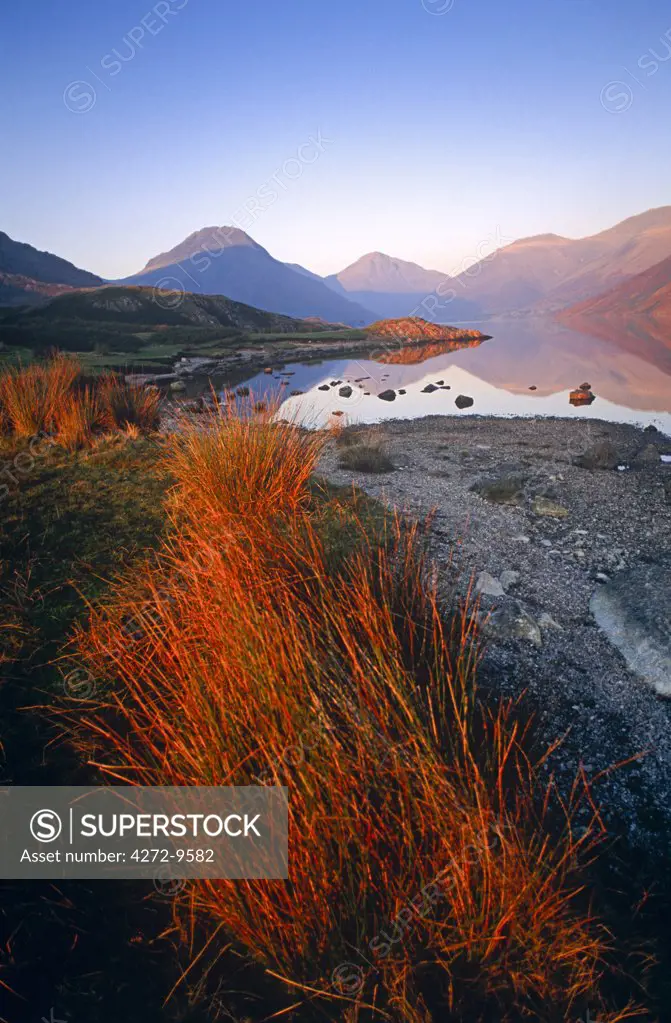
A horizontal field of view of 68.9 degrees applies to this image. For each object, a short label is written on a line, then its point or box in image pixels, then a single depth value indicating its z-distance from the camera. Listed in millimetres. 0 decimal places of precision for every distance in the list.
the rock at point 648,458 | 11227
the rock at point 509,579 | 5500
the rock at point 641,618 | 4070
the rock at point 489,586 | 5254
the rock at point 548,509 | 7609
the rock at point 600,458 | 10891
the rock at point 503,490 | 8281
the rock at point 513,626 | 4490
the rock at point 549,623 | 4739
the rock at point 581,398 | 21000
